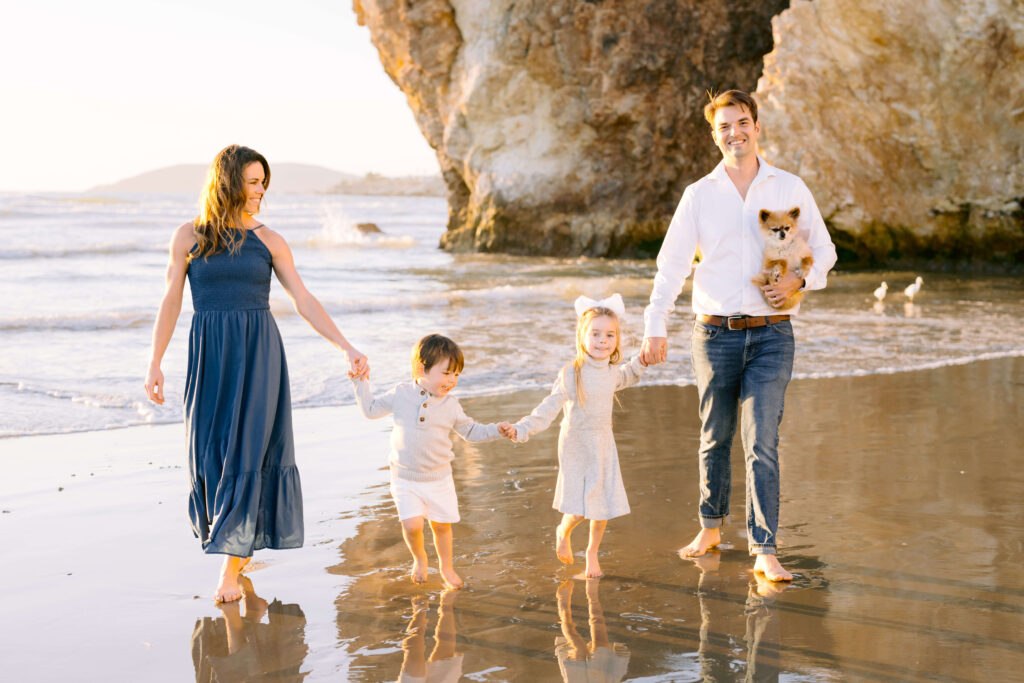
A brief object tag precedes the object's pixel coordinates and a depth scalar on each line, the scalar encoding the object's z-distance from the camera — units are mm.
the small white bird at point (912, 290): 13355
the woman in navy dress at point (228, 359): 3887
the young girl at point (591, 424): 4027
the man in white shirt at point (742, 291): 4020
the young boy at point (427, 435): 3916
